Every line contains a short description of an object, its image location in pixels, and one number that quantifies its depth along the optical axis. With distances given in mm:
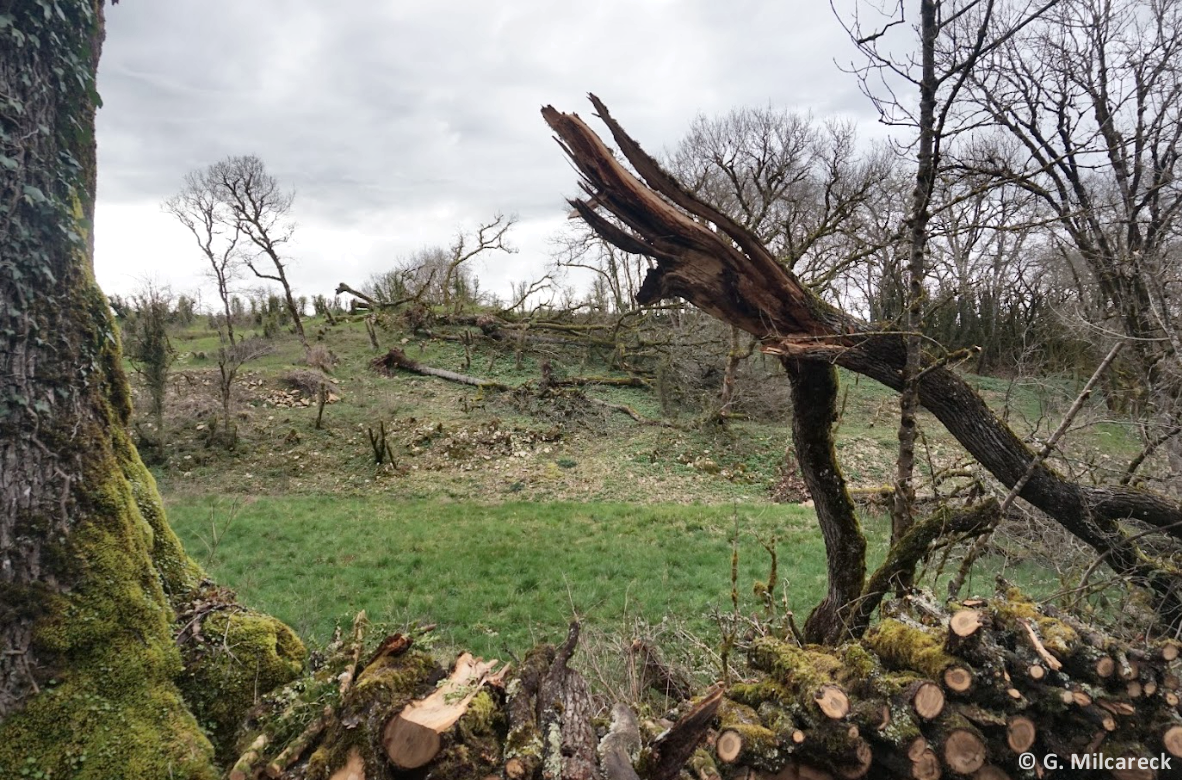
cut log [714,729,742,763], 2096
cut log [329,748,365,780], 1837
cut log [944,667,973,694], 2152
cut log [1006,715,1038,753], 2078
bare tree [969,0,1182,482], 8367
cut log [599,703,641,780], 1989
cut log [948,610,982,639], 2236
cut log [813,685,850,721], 2135
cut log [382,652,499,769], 1897
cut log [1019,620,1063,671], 2150
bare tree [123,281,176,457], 12781
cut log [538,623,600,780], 1927
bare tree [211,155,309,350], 24656
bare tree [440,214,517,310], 26480
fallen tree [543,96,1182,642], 3701
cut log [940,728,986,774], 2023
